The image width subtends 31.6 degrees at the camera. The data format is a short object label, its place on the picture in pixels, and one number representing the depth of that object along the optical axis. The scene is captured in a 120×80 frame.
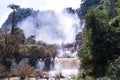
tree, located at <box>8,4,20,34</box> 27.98
